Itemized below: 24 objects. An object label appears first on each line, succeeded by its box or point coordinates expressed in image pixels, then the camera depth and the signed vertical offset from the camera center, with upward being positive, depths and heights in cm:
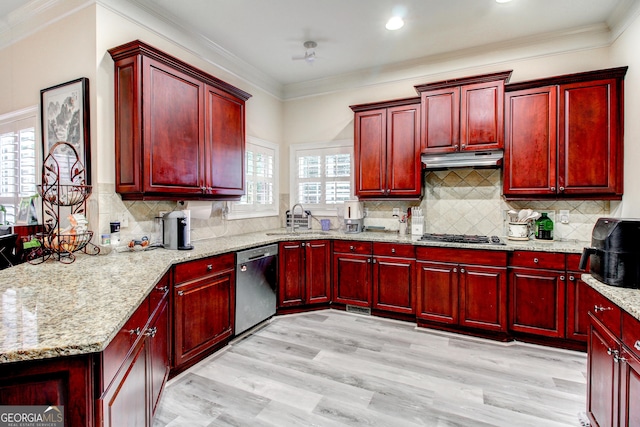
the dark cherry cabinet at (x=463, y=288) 312 -81
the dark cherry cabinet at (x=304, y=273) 378 -77
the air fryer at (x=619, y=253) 159 -23
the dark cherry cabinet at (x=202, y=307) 244 -81
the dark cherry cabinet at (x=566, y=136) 300 +68
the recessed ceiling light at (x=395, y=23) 310 +181
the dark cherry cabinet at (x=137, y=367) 111 -69
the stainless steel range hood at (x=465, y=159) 338 +52
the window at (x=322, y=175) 454 +48
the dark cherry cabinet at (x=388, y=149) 376 +70
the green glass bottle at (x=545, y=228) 337 -22
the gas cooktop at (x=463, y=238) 334 -34
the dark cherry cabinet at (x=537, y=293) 293 -80
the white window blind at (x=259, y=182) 422 +37
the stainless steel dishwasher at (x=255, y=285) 311 -79
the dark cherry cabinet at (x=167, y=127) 252 +70
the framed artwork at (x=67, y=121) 259 +75
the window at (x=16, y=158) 313 +53
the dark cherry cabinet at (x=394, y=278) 352 -78
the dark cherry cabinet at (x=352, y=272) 375 -76
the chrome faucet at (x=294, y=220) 439 -17
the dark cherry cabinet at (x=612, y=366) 133 -75
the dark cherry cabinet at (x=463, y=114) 331 +100
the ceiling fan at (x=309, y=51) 357 +181
